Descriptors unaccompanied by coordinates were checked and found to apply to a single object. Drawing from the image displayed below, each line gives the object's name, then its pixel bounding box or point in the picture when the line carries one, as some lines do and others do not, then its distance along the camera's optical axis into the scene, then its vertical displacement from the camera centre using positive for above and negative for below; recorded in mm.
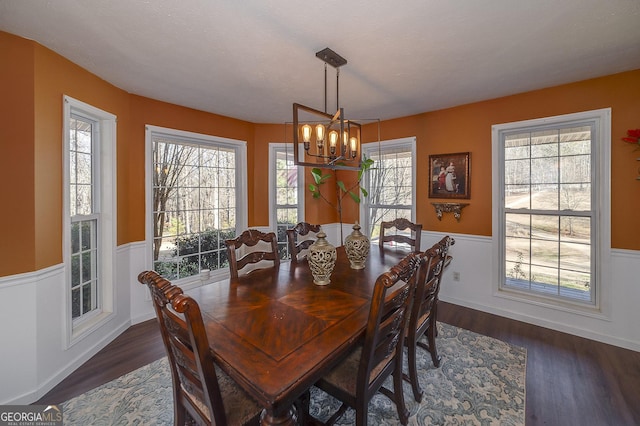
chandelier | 1920 +595
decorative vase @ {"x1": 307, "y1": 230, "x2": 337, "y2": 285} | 1873 -339
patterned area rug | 1723 -1326
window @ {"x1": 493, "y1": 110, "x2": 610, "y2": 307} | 2674 +62
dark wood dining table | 965 -565
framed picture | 3361 +472
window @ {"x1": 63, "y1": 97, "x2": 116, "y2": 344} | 2365 -32
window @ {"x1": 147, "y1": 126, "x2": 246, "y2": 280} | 3275 +177
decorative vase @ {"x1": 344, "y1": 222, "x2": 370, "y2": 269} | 2260 -314
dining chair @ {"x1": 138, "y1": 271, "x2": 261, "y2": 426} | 965 -677
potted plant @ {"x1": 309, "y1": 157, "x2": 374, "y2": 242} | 4094 +394
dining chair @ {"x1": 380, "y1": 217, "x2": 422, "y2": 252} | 2916 -261
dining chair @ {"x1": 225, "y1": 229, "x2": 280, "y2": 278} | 2141 -337
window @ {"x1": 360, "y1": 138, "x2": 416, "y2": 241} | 3946 +436
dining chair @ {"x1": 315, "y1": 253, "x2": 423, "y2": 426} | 1221 -773
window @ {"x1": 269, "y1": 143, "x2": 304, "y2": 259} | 4172 +309
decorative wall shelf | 3398 +43
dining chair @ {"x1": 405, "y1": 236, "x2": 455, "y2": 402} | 1700 -669
